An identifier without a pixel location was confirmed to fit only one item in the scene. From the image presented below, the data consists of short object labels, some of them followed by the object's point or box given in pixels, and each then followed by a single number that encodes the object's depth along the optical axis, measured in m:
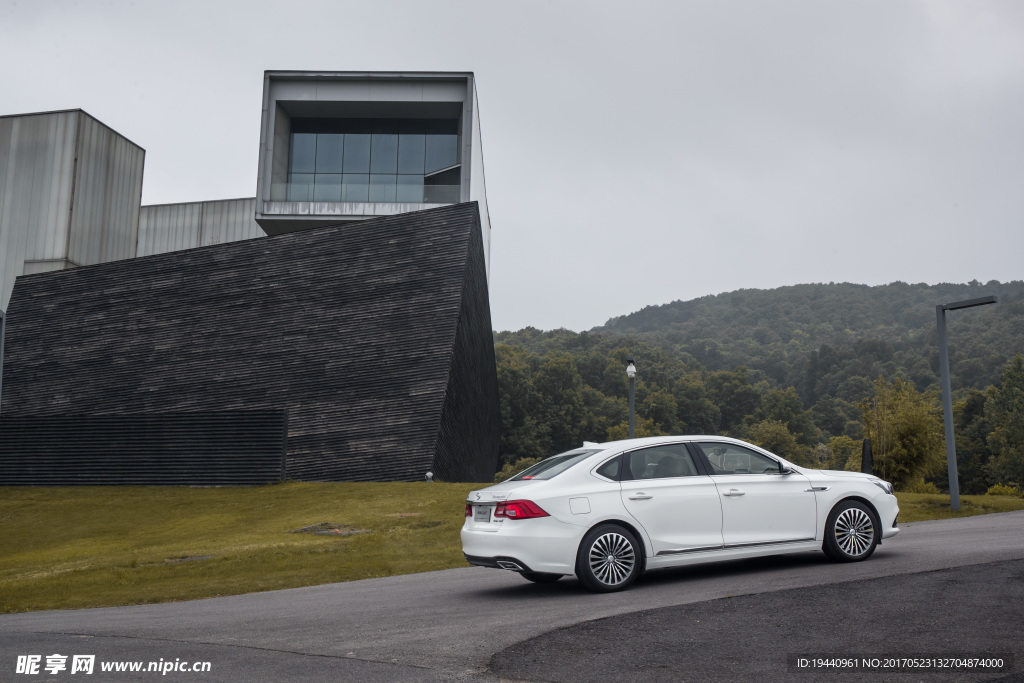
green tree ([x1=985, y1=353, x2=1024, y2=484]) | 64.05
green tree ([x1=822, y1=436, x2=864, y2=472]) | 71.69
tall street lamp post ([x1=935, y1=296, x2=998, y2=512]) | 16.56
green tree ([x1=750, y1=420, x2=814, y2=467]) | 87.83
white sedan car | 8.23
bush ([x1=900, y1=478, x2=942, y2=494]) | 39.25
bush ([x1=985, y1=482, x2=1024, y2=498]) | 31.58
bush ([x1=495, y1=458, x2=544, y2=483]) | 76.60
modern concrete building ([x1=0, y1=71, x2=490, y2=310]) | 38.28
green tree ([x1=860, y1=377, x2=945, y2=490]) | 42.75
